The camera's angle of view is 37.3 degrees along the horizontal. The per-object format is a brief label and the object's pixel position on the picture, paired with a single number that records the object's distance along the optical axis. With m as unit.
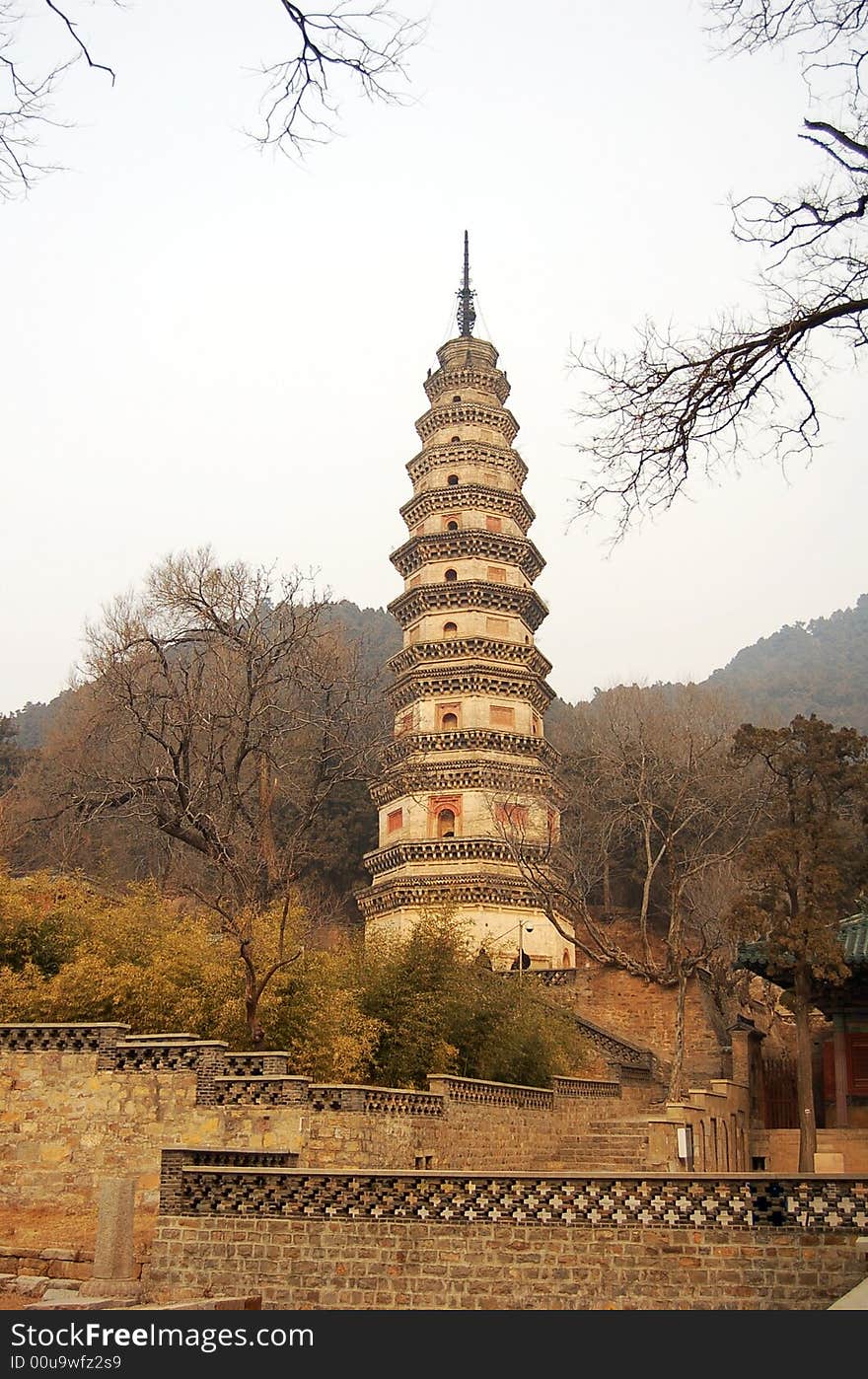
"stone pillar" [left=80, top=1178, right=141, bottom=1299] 12.64
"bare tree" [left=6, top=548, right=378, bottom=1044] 20.16
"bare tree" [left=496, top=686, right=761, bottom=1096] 25.34
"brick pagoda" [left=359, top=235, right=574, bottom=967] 32.12
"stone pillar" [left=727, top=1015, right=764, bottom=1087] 22.80
